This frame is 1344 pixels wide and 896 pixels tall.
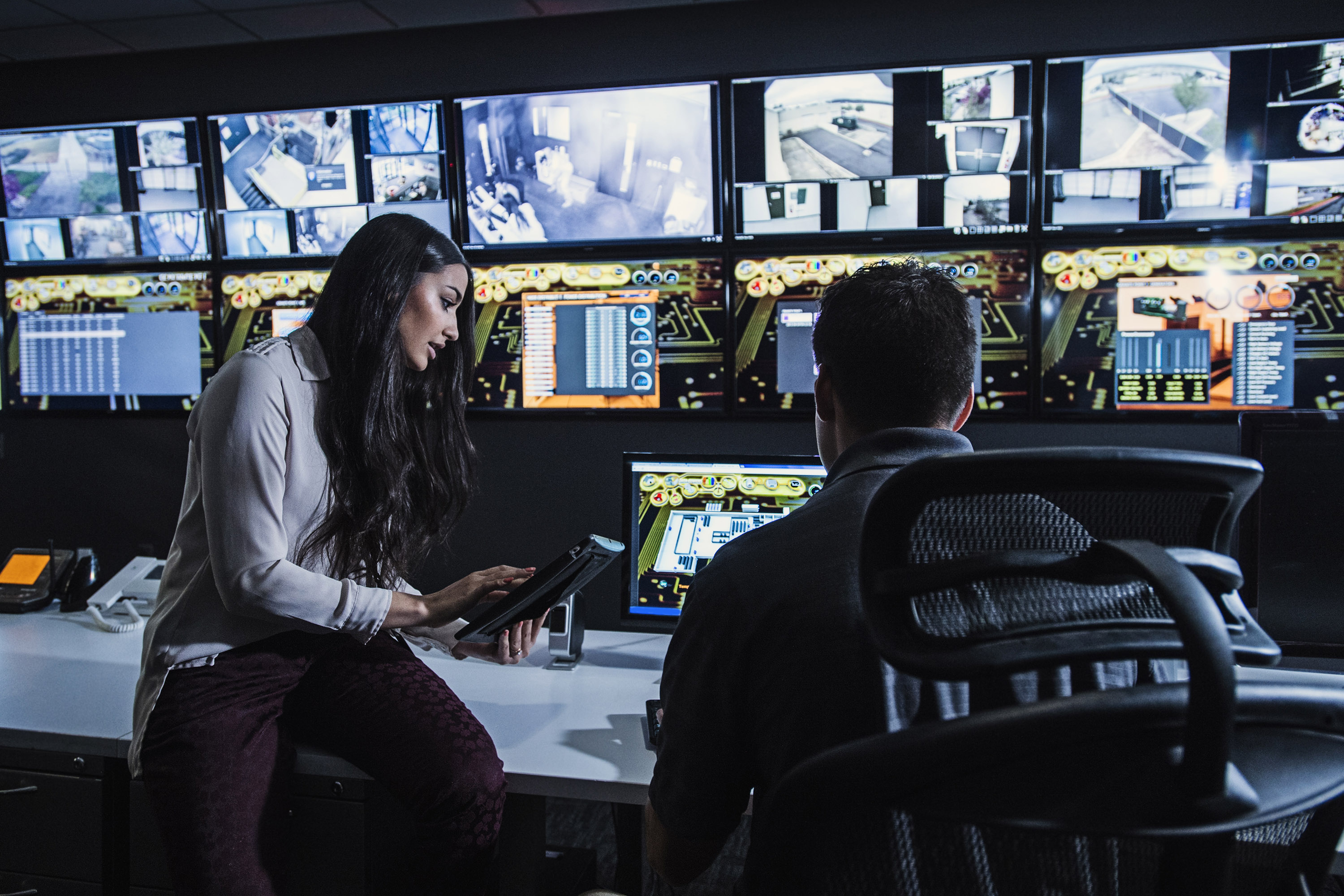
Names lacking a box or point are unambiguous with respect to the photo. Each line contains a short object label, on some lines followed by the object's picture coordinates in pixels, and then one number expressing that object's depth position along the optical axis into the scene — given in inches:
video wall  77.4
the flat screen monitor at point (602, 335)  89.0
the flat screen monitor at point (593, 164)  86.6
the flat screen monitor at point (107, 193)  98.6
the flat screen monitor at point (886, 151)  80.8
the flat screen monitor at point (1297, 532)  55.7
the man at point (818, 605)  25.8
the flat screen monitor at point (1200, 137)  75.2
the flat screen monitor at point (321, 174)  92.5
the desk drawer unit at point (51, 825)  54.0
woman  46.6
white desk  49.2
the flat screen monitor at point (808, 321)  82.8
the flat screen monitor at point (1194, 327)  77.2
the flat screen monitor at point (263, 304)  96.7
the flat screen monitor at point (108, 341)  99.5
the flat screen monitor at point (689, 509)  66.6
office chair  16.0
